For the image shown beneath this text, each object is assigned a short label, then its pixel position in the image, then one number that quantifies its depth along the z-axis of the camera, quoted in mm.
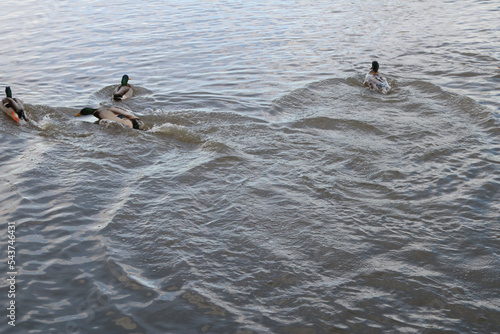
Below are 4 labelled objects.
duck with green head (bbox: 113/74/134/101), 9430
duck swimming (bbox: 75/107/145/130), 7961
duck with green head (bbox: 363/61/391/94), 9086
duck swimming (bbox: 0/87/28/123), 8125
